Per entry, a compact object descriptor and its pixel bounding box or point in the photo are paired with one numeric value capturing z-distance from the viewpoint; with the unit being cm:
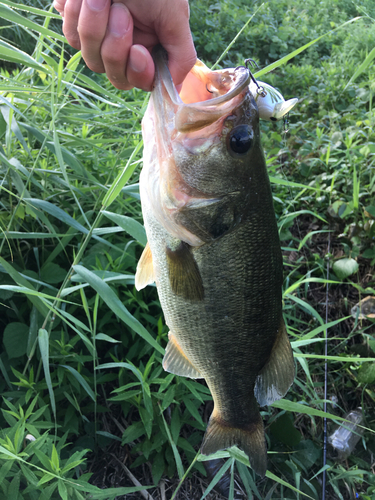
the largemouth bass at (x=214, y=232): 33
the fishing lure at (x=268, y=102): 37
